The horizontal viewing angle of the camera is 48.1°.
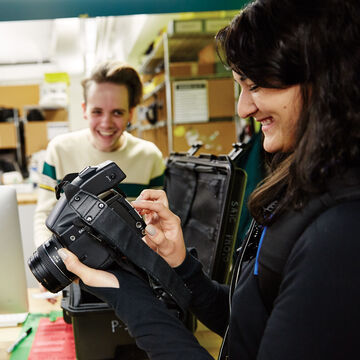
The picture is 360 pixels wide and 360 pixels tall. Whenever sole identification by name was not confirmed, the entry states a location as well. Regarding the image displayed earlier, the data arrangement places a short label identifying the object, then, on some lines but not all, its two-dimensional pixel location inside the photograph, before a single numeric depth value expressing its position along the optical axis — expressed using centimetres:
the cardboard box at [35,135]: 493
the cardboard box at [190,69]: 305
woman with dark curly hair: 52
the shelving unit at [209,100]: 299
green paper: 102
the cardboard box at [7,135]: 534
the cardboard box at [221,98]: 298
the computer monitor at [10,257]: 110
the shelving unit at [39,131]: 493
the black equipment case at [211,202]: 125
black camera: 73
